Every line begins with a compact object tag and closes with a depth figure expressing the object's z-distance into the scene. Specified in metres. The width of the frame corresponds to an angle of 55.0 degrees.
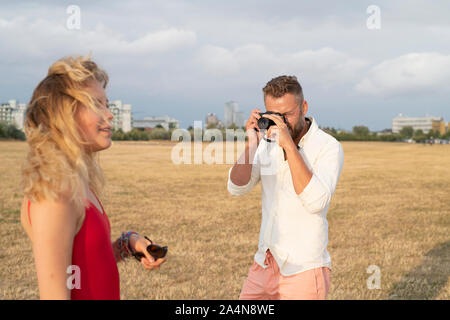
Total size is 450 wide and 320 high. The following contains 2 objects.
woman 1.61
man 2.87
